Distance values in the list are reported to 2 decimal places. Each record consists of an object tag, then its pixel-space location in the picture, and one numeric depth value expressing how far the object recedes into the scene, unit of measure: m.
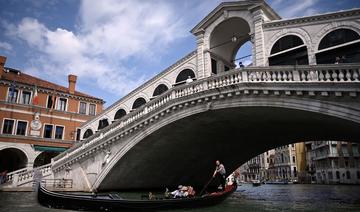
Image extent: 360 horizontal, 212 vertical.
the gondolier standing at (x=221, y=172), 11.49
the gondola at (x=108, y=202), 8.24
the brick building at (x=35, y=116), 21.67
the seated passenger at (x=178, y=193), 9.84
